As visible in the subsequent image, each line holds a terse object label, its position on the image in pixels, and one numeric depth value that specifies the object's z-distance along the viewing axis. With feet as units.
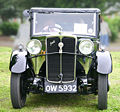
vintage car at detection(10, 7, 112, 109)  21.18
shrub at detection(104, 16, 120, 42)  100.08
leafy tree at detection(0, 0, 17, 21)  103.19
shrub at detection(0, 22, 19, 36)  114.52
